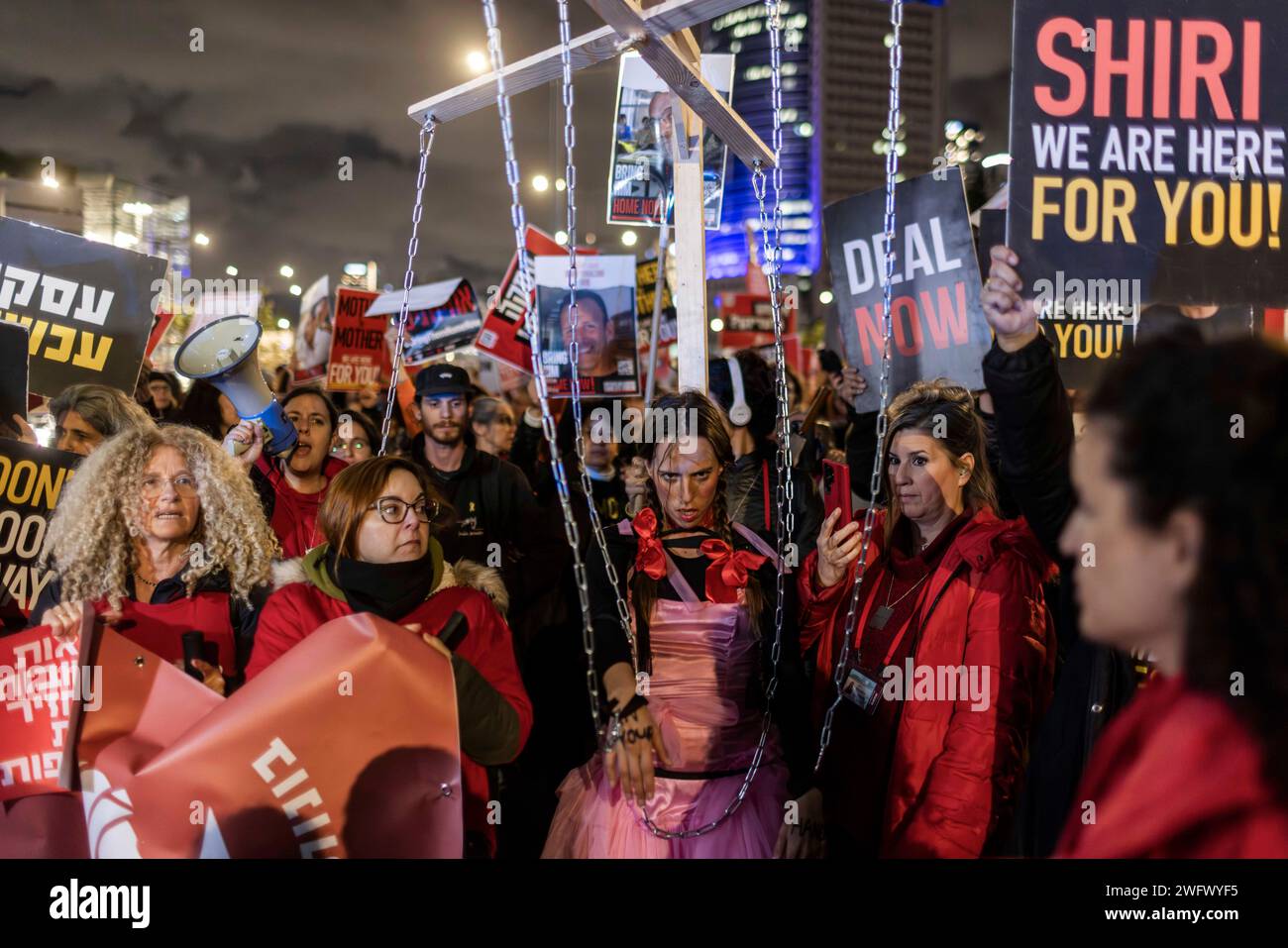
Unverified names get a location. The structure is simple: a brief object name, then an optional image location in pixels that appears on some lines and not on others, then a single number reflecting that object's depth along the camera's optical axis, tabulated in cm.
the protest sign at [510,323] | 767
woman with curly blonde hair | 313
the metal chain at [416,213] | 358
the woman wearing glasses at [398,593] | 287
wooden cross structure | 317
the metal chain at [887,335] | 264
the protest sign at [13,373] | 382
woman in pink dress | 305
